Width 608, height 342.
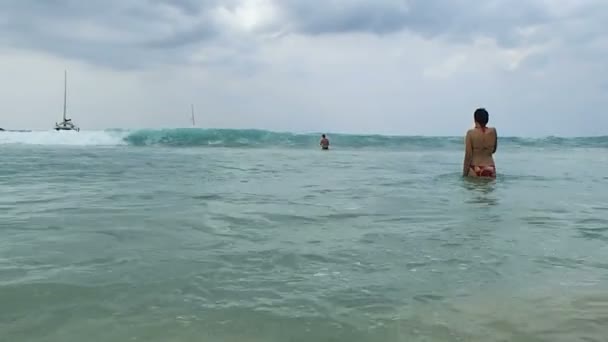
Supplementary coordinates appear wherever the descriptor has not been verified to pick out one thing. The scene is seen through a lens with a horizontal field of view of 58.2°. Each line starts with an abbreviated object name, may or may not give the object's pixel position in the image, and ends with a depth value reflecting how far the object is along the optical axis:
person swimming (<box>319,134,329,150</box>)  32.94
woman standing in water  10.10
